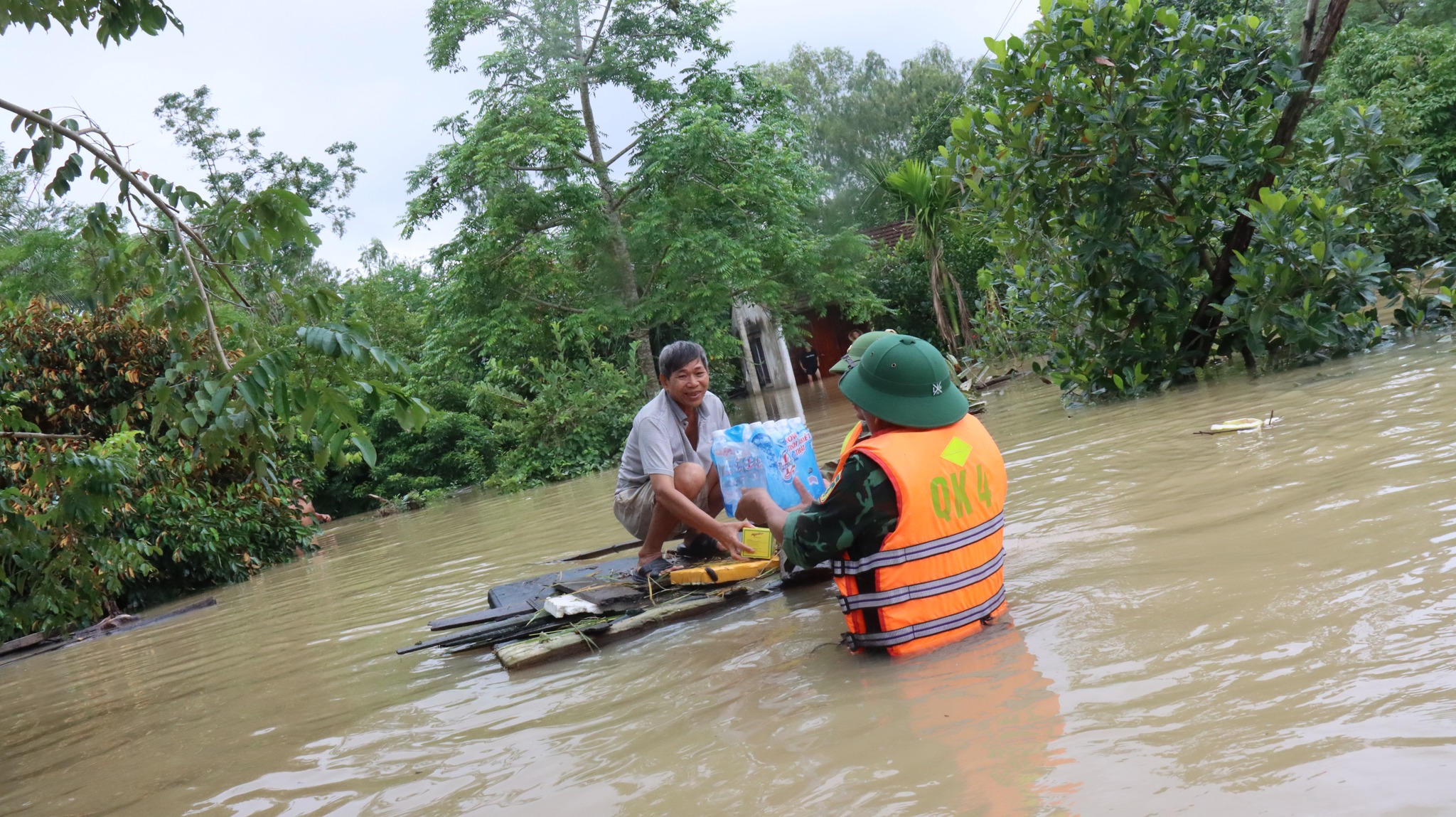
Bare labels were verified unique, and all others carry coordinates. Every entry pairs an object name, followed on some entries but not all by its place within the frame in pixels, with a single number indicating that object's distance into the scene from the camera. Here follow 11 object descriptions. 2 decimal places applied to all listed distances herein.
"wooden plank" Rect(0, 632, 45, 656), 8.72
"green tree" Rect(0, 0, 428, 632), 3.42
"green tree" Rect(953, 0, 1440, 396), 8.95
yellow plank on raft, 5.25
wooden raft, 4.90
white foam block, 5.05
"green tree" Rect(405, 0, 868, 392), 19.27
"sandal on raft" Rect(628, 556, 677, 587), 5.48
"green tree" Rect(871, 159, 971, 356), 18.72
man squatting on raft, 5.36
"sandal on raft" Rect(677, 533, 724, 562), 6.05
